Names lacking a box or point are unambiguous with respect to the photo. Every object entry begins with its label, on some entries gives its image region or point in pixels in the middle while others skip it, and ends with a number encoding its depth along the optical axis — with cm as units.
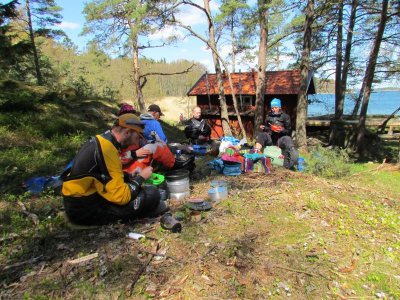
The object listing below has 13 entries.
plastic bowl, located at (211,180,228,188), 554
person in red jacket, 474
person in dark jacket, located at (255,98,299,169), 744
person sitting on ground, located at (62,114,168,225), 335
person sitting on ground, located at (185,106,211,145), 895
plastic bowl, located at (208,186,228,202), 493
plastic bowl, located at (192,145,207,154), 824
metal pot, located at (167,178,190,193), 491
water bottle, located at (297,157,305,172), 755
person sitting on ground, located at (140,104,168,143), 593
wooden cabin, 1891
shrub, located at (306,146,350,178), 788
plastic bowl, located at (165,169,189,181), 490
